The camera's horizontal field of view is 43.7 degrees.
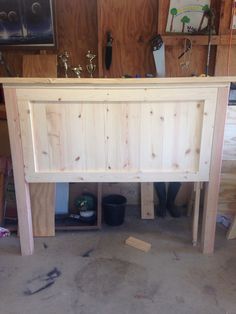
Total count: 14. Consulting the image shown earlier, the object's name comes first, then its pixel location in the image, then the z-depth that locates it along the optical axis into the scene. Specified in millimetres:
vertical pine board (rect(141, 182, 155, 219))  2219
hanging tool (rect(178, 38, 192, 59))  2041
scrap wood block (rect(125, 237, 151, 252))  1832
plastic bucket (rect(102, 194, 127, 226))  2055
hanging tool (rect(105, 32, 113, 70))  2062
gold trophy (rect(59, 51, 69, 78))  2026
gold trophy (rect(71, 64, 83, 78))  1865
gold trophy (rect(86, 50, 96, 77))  2028
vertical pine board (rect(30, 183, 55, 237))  1940
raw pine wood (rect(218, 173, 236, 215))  2047
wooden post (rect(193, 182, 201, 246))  1835
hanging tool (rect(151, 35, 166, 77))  2003
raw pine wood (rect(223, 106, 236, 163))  1889
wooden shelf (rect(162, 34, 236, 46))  2012
